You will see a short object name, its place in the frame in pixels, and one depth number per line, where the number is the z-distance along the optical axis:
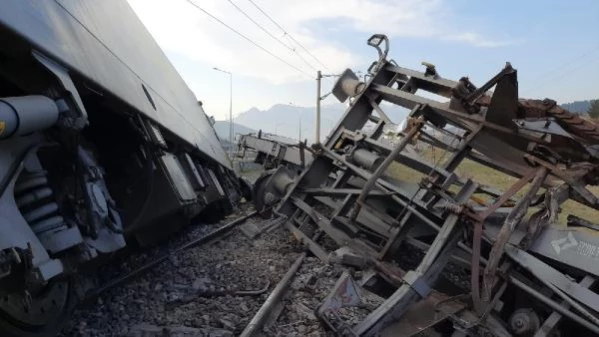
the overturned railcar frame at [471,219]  4.46
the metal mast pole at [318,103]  27.22
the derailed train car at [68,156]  2.96
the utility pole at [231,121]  39.41
